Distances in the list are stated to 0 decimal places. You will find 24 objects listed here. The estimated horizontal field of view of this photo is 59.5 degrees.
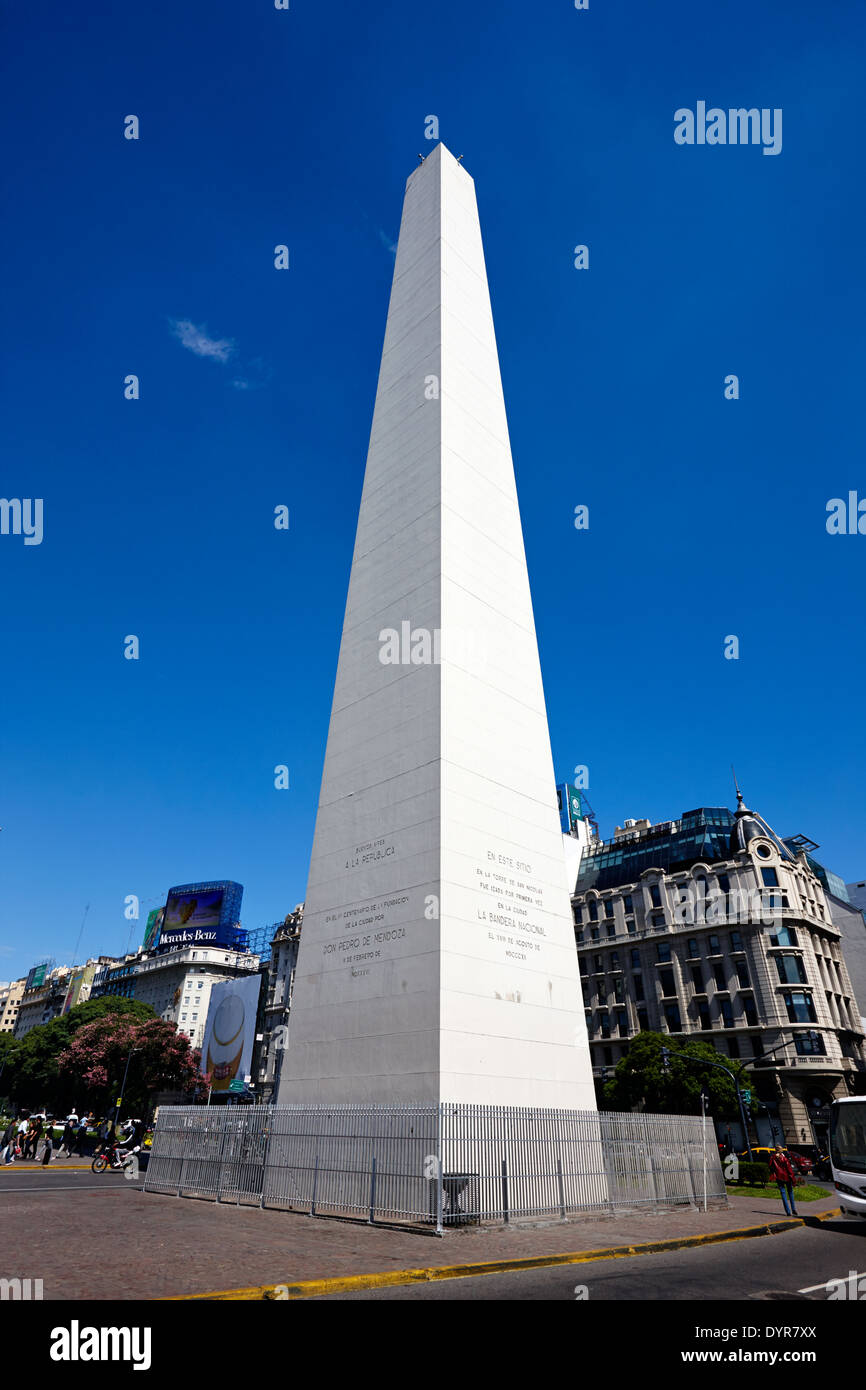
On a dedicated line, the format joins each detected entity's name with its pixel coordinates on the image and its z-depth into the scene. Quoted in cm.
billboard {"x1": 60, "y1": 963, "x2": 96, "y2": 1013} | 15662
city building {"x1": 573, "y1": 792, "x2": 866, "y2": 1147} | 5897
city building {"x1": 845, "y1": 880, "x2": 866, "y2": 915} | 8494
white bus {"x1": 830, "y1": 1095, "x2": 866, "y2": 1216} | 1662
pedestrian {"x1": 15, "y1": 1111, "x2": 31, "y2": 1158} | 4302
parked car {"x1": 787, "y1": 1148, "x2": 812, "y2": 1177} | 4050
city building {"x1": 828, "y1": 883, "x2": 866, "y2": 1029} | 7694
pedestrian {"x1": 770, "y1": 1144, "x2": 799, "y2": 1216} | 1997
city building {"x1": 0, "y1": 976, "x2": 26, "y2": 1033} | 19050
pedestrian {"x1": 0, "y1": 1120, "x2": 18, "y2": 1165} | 3837
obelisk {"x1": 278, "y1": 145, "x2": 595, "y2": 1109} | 2012
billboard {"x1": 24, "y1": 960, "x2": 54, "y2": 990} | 17775
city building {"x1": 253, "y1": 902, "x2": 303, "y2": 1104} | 8844
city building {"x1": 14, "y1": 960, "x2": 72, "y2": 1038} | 16375
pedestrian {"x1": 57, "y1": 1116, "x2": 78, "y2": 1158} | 4758
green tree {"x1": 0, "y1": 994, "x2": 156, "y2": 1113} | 8531
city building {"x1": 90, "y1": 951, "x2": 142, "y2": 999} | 13762
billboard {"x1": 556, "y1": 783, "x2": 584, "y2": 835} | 9138
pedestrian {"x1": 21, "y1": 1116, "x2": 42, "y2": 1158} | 4350
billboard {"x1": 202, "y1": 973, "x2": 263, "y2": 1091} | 8369
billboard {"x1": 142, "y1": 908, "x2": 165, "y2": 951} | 12949
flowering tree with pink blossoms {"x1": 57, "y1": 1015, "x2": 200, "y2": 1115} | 7206
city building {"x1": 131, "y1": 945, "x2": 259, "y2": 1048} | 12150
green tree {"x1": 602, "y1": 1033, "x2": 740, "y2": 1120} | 4872
